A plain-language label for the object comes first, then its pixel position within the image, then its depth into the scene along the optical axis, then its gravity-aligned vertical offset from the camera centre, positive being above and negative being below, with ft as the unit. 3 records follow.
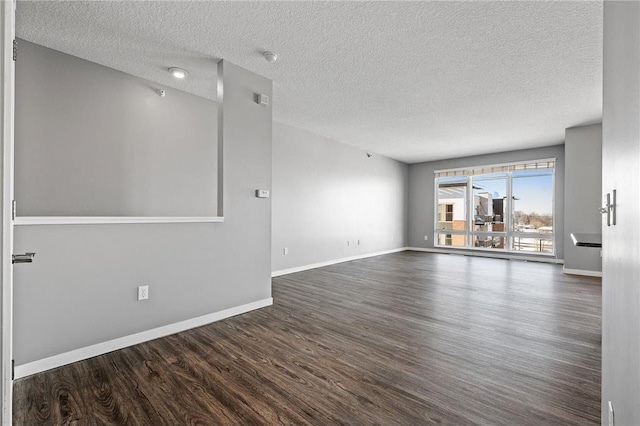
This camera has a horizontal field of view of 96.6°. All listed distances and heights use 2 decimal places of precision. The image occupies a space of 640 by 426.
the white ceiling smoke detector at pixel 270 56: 9.20 +5.11
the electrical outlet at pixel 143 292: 7.99 -2.30
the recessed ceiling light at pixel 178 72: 10.16 +5.03
